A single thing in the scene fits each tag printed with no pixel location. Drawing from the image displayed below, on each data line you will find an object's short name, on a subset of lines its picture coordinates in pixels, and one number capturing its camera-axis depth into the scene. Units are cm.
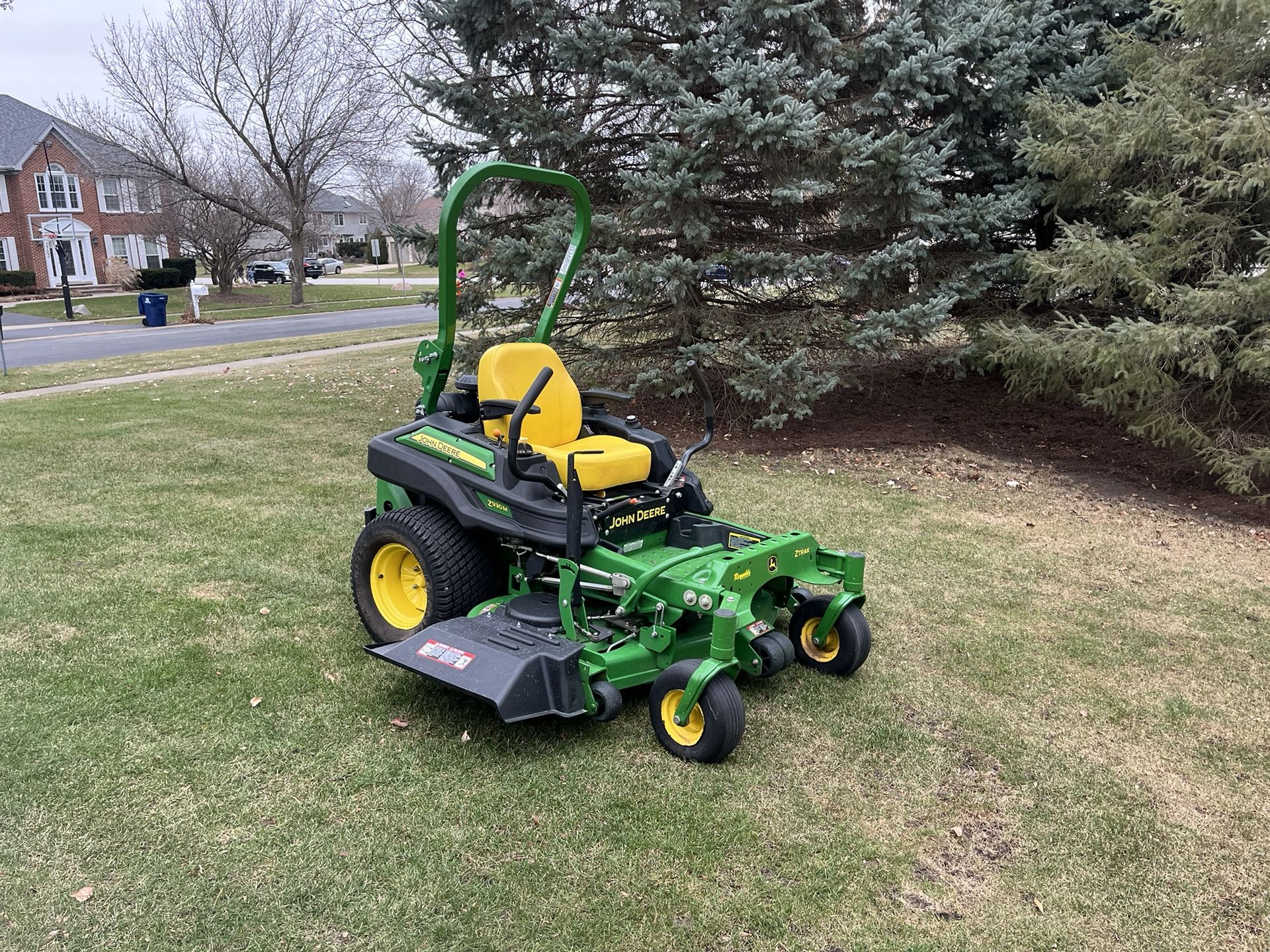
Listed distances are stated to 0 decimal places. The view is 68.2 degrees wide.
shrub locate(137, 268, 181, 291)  3622
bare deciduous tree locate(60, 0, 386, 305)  2538
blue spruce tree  756
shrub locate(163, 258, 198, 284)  3859
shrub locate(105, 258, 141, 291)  3650
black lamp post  3462
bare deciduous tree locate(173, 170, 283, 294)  3156
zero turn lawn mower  349
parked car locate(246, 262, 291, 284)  4431
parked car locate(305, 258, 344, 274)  5253
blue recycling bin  2381
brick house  3725
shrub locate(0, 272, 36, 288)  3462
